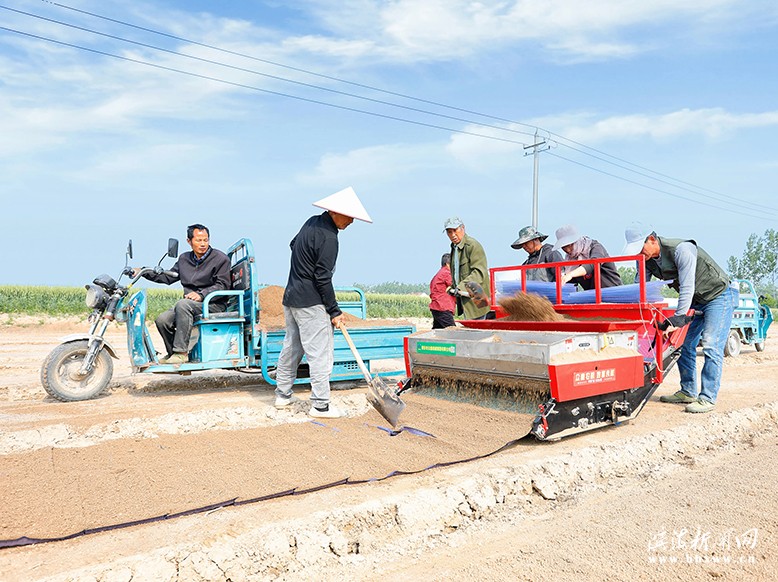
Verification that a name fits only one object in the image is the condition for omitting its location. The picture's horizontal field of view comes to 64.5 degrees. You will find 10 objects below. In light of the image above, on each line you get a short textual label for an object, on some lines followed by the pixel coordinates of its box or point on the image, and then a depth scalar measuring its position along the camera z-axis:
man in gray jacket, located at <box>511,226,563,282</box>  6.91
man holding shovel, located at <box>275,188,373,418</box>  5.30
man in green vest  5.64
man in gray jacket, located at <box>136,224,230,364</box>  6.29
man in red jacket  7.89
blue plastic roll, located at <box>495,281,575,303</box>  6.16
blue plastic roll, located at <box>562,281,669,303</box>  5.44
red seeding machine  4.57
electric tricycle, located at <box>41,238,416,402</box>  6.09
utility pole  26.49
